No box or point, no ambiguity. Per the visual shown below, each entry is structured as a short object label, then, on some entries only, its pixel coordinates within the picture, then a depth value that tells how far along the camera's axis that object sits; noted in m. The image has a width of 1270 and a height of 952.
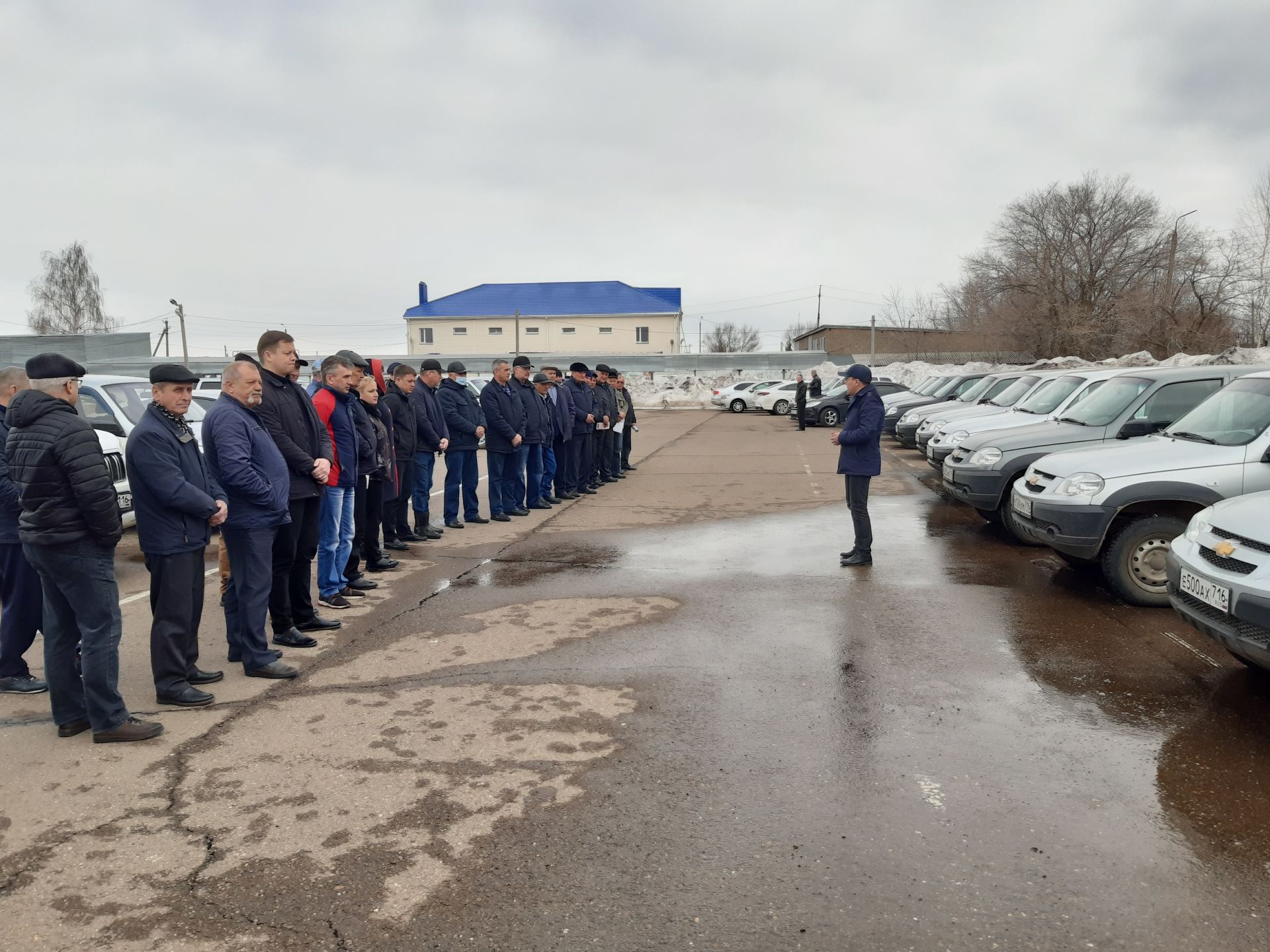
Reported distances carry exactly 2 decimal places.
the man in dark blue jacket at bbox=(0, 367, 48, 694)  5.00
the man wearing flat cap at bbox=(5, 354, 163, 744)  4.12
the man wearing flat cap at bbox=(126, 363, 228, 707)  4.62
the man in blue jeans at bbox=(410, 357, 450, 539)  9.59
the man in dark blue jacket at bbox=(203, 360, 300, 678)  5.15
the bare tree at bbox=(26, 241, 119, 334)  60.44
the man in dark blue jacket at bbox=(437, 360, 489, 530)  10.29
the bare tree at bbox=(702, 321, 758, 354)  97.38
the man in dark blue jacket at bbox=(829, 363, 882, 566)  8.08
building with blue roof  63.22
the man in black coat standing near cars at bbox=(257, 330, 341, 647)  5.78
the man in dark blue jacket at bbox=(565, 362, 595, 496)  13.08
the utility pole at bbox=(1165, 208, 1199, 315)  31.34
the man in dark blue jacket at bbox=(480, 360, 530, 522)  10.70
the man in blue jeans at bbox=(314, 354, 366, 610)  6.81
